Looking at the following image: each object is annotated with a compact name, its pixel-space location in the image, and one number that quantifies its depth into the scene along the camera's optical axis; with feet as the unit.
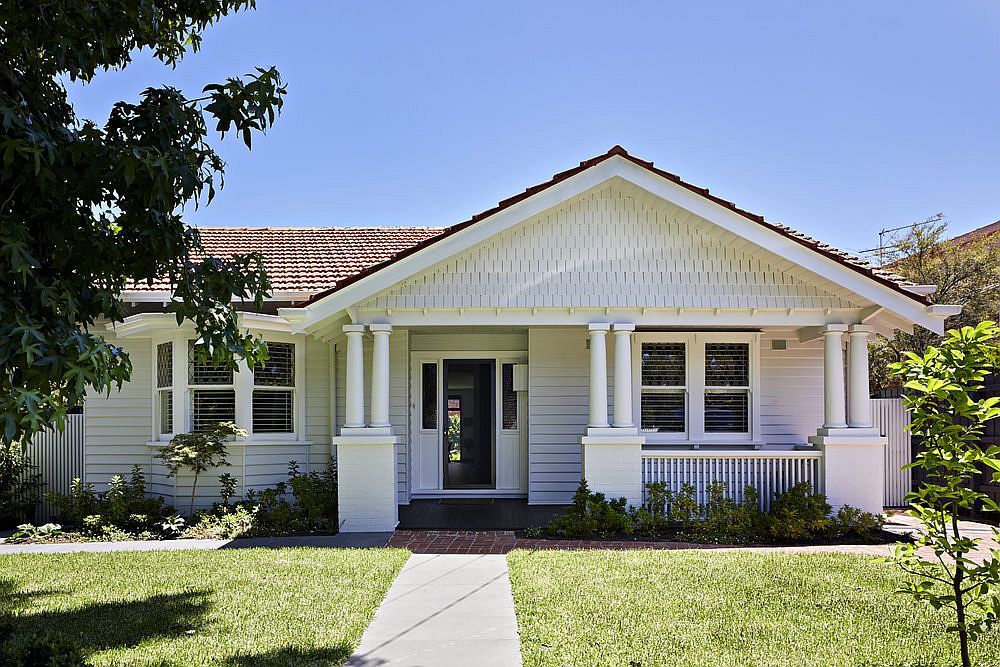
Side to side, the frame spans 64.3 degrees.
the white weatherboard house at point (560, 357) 35.42
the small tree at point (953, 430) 14.83
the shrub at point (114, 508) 35.88
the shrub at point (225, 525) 34.81
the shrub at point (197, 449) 36.27
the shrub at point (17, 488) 38.81
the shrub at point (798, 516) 33.47
